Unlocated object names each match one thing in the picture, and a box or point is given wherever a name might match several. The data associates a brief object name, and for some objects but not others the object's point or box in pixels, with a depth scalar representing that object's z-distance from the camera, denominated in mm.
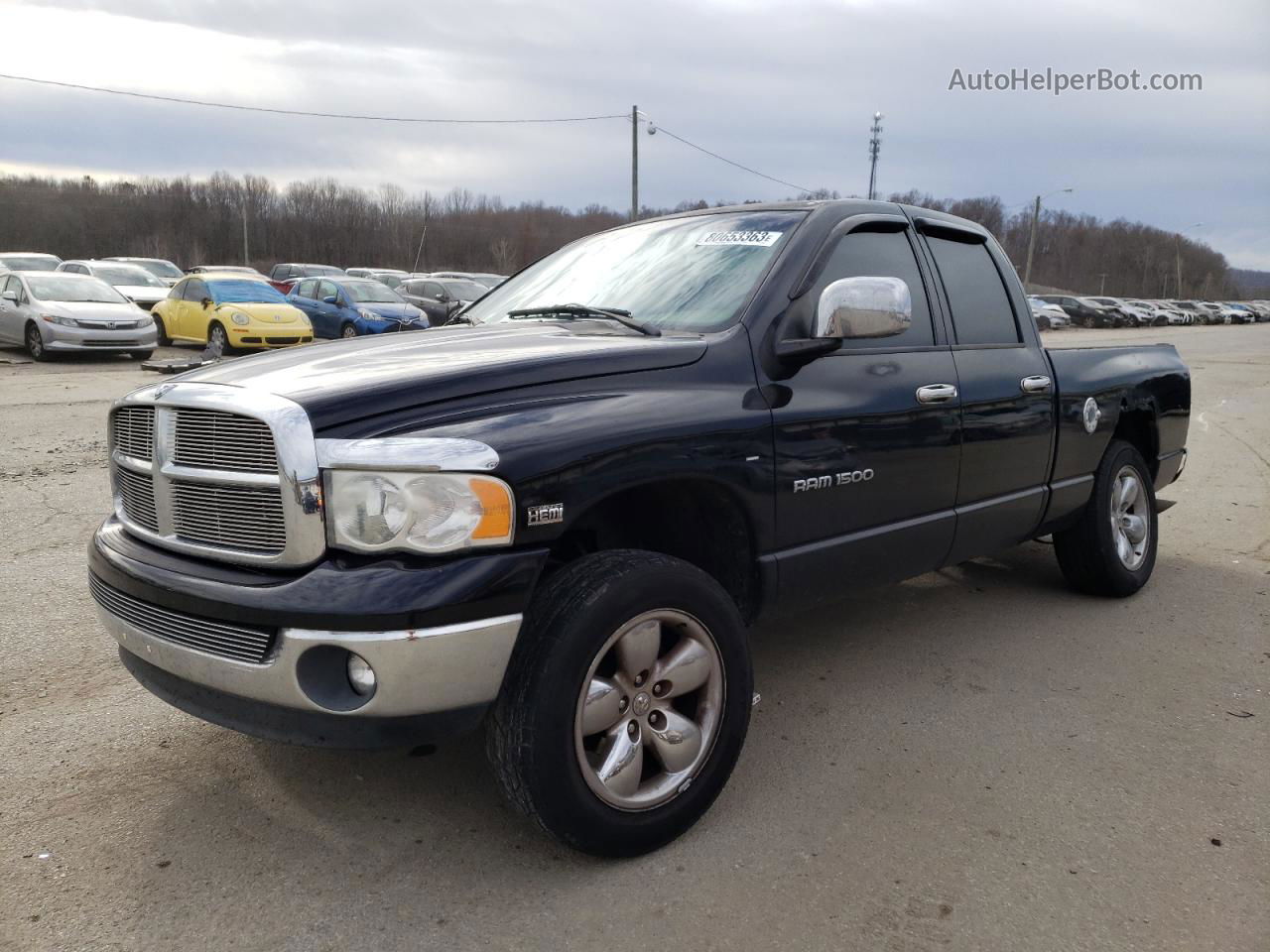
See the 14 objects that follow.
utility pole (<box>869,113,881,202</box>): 52969
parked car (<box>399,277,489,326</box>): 22938
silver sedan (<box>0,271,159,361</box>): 16188
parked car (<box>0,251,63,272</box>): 25234
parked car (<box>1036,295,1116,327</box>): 59375
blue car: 19875
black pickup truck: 2391
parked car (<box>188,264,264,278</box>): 27269
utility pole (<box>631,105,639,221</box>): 39312
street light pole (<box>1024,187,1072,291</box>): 61219
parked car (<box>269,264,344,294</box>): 31500
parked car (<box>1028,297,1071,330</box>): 47800
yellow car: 17641
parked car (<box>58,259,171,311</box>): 24203
